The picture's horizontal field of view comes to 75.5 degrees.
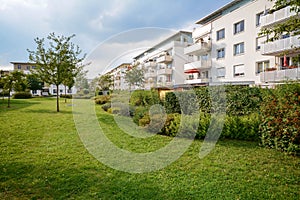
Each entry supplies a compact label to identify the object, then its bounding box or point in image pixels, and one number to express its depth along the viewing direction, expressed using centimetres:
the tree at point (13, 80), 1799
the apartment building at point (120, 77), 3712
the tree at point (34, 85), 4809
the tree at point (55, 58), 1459
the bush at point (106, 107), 1714
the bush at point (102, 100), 2302
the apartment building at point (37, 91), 5384
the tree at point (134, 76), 3472
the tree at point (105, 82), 3581
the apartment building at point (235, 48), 1861
